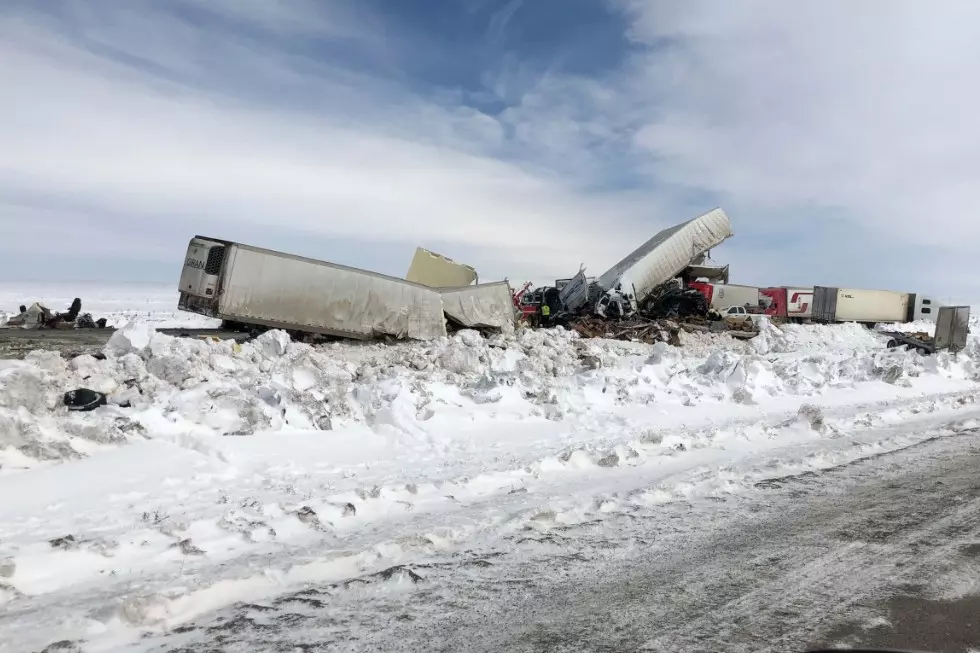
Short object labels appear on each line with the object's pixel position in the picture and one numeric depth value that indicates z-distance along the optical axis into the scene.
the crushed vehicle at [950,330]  20.95
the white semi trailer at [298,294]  15.11
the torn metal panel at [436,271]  22.31
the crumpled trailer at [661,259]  27.31
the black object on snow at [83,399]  6.97
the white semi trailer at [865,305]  39.06
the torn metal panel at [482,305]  18.12
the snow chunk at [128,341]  9.30
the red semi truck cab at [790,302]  38.61
